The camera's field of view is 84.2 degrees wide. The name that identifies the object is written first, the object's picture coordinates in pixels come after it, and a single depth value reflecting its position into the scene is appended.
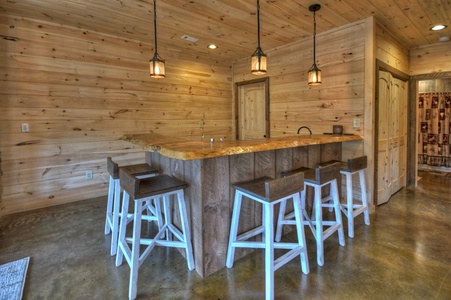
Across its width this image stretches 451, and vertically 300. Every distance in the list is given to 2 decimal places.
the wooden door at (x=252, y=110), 4.67
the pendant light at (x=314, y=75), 2.89
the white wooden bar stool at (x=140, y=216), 1.74
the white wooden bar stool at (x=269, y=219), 1.68
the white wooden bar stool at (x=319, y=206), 2.10
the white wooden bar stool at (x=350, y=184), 2.56
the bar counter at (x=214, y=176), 1.84
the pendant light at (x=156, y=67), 2.40
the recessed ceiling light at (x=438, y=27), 3.27
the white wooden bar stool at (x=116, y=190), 2.25
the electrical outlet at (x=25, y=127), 3.21
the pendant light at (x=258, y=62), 2.16
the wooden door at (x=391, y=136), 3.41
